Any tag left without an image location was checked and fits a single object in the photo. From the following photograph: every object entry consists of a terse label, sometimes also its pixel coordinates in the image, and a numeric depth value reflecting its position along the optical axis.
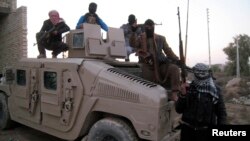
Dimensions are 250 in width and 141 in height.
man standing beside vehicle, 4.02
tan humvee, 4.34
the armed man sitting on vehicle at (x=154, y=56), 5.62
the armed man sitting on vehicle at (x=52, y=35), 6.37
